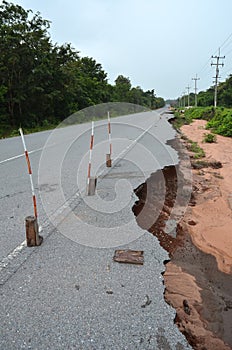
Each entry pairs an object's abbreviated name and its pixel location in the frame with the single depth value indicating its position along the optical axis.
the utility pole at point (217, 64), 42.20
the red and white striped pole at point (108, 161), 6.89
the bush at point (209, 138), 14.02
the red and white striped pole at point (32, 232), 2.88
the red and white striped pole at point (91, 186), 4.66
